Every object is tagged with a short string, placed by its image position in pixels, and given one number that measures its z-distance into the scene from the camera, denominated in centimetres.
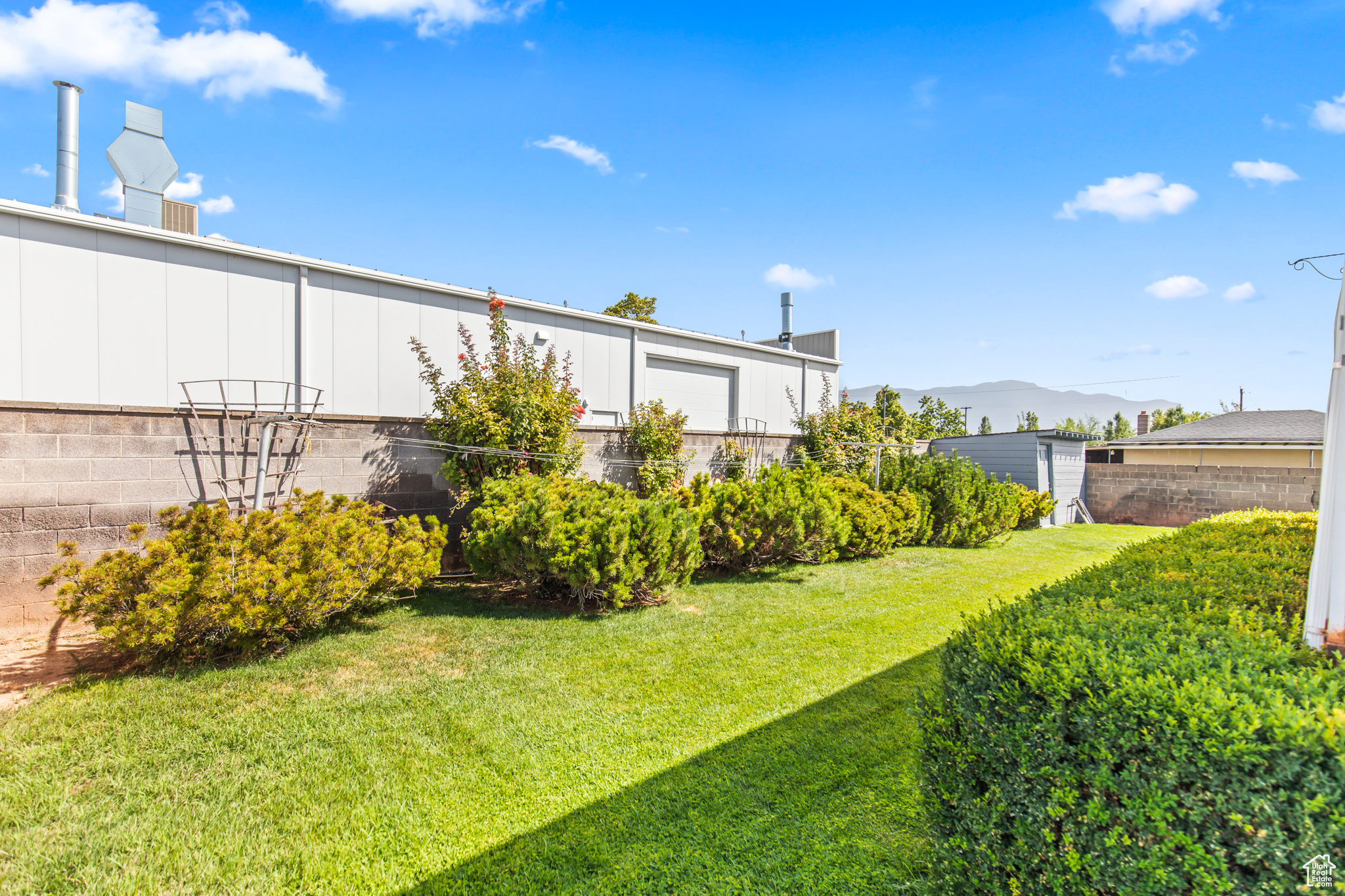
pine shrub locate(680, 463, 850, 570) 671
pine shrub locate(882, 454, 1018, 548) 937
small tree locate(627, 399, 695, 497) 852
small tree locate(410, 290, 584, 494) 655
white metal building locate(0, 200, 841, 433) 478
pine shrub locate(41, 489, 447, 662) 358
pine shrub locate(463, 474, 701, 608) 521
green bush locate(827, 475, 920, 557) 782
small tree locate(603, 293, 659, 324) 2080
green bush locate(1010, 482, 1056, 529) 1189
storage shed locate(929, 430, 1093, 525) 1302
